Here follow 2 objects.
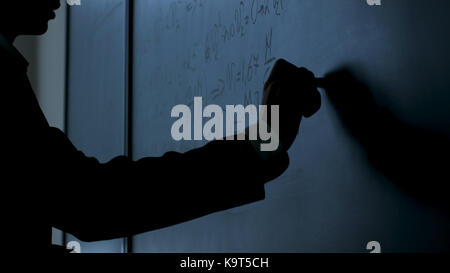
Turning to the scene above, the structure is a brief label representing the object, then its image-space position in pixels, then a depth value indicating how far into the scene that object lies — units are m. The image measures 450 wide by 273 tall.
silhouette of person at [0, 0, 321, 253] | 1.48
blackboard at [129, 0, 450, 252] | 1.49
